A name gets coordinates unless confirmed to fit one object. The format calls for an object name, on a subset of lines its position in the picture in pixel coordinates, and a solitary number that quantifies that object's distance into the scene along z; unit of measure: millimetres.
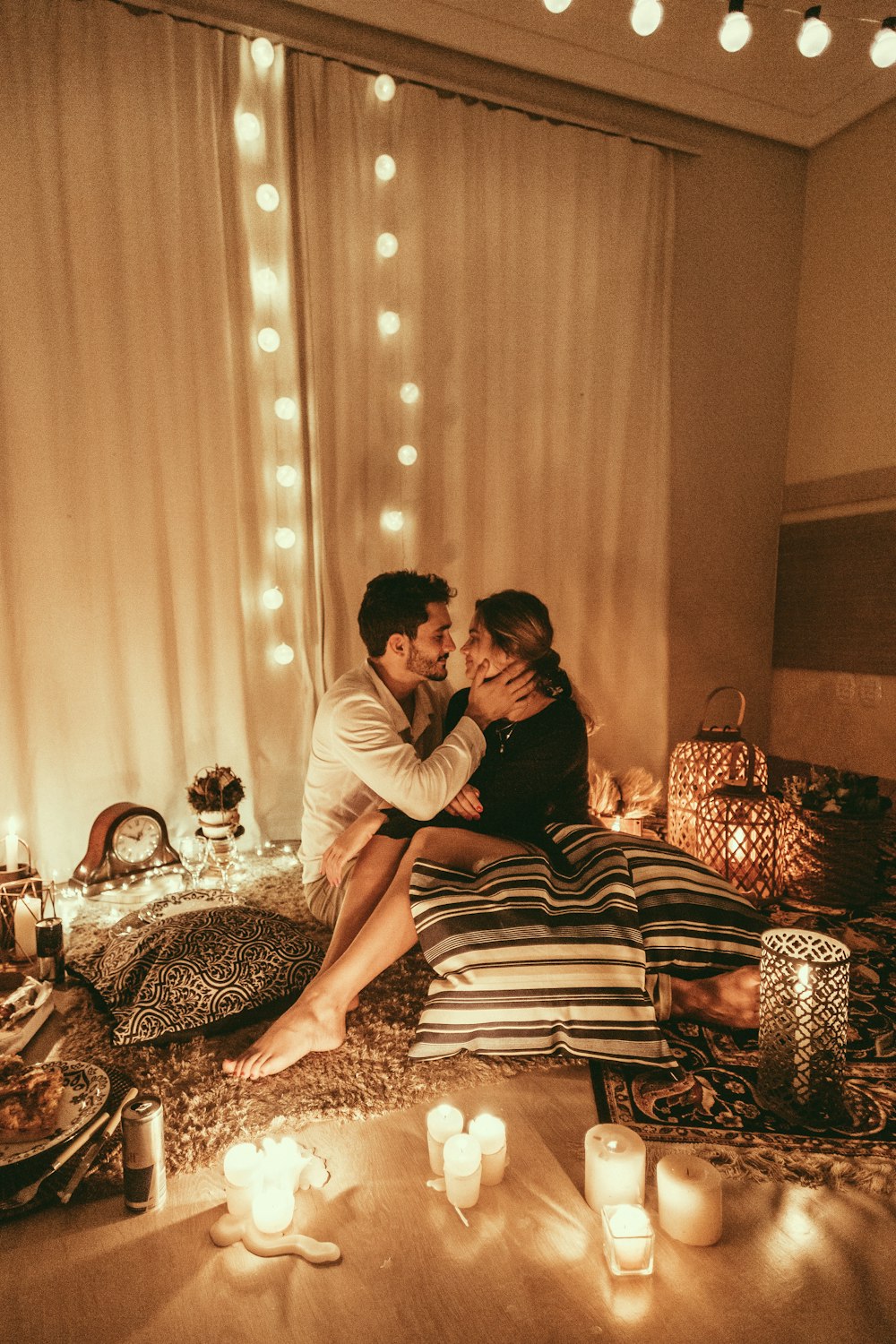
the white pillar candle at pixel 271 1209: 1083
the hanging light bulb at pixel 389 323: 2818
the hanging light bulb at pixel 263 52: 2516
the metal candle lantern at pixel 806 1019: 1325
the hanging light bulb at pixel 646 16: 1976
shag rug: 1315
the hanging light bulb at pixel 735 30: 2070
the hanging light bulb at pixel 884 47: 2207
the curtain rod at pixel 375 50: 2502
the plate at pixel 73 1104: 1147
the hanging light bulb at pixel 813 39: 2111
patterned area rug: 1234
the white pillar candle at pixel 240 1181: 1123
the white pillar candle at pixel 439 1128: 1216
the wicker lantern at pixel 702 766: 2613
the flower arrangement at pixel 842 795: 2326
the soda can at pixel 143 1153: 1117
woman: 1540
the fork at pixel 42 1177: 1137
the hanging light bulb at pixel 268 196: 2584
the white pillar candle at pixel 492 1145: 1188
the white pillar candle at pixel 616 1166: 1095
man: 1869
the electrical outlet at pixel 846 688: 3289
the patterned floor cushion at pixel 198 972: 1573
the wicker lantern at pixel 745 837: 2305
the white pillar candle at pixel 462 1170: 1136
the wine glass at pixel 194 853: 2568
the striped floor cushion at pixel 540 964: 1488
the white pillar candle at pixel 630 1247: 1026
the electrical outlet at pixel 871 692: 3174
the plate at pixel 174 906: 1948
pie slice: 1163
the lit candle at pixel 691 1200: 1062
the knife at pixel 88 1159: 1161
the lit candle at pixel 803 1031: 1324
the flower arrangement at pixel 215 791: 2455
